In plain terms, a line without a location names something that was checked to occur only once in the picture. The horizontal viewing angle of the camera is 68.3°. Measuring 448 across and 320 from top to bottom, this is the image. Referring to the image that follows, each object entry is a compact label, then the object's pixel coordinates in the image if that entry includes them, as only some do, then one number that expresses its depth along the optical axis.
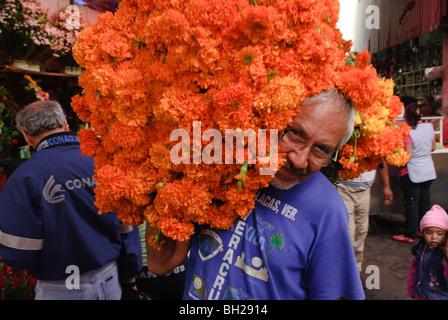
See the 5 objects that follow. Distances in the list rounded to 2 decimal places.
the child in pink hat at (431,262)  2.61
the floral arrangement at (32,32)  3.65
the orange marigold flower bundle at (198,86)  1.01
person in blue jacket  2.03
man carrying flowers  1.17
